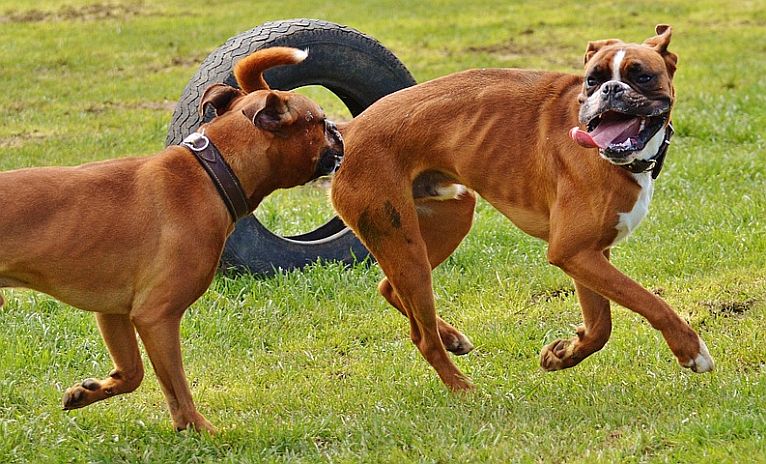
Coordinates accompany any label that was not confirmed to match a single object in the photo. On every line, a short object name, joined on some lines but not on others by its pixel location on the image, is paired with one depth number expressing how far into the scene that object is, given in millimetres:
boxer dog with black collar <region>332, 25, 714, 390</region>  10323
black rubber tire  14617
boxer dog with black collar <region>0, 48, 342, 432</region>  9796
